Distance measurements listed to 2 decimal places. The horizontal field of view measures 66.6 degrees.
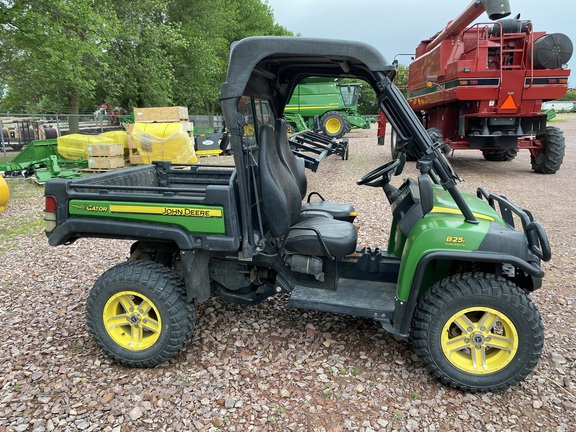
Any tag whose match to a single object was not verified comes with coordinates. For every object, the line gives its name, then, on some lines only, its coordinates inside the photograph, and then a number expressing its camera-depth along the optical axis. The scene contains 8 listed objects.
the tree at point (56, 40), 10.96
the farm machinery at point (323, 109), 18.06
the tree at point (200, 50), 22.62
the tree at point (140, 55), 17.30
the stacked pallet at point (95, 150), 10.77
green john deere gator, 2.56
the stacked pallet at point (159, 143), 11.16
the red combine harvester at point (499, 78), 7.89
